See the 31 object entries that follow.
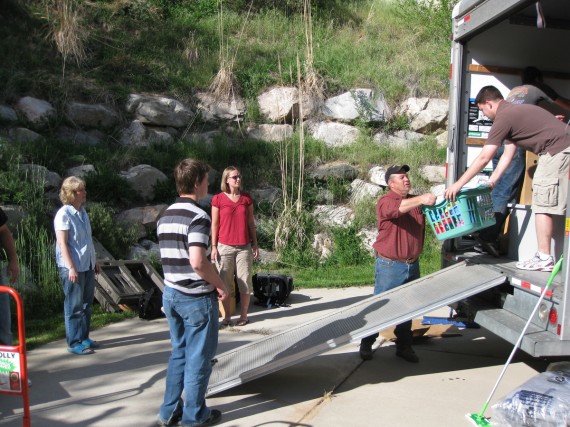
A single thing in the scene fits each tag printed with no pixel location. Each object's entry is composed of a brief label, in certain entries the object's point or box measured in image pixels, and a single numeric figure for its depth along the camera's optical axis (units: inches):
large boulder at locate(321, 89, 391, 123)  587.8
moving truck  210.7
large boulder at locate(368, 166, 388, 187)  505.5
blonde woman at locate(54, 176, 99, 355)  227.0
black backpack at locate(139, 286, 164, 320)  290.4
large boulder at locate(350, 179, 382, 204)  490.0
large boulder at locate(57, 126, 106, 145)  489.4
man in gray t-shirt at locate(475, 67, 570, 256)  233.5
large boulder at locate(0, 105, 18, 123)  463.8
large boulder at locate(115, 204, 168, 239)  400.2
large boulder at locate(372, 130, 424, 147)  569.5
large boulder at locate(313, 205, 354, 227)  464.1
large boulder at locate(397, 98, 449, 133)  593.0
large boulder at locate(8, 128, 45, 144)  445.3
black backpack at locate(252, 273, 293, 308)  324.2
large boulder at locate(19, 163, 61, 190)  373.7
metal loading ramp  185.3
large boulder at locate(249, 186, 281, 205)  472.7
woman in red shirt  280.5
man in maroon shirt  216.7
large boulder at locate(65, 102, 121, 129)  507.5
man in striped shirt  159.0
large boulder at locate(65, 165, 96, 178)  421.4
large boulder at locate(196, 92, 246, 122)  574.6
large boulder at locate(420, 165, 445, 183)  516.1
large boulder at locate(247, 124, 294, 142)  550.3
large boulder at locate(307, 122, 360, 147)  565.6
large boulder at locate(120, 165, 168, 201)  438.3
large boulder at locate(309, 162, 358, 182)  502.6
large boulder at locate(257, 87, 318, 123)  577.6
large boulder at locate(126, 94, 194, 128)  536.4
